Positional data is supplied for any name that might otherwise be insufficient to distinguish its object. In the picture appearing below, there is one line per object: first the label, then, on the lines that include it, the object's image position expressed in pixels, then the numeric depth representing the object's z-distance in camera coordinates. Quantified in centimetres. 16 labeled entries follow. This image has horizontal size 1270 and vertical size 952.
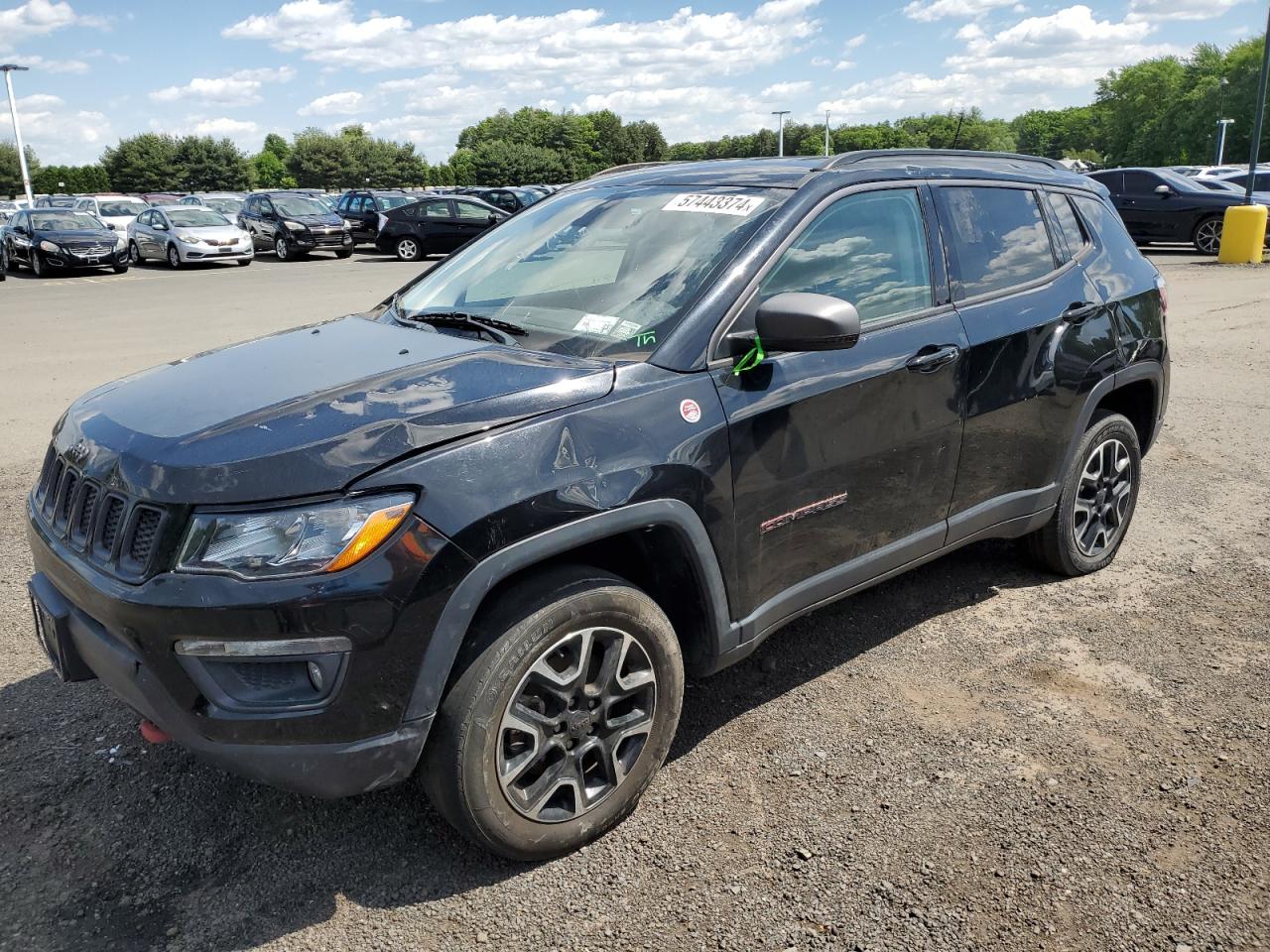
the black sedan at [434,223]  2434
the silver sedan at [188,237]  2344
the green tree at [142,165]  8331
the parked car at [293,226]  2558
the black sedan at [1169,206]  2008
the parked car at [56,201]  3680
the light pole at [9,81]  4864
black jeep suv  237
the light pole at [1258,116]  1742
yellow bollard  1820
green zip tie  299
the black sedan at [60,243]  2144
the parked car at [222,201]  3385
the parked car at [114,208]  3028
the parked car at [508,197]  2800
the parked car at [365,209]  2792
